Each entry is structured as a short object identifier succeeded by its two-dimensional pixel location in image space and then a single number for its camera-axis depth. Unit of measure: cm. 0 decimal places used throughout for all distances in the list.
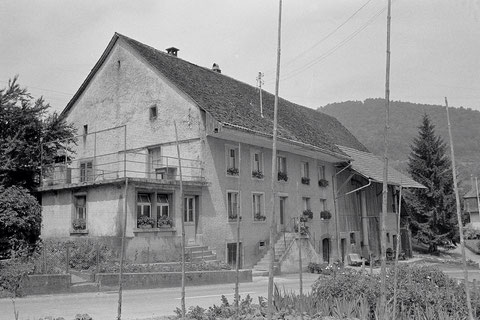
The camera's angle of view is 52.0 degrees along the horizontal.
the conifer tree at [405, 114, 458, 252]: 4409
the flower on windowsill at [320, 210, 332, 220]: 3506
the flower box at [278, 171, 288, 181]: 3116
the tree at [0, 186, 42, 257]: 2192
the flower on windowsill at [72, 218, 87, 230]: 2417
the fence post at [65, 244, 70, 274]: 1730
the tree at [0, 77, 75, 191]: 2498
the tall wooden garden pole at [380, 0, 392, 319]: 688
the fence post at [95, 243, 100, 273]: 1827
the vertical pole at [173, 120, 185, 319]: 846
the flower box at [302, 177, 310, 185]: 3346
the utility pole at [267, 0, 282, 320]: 673
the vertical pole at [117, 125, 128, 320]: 836
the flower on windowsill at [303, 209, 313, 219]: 3297
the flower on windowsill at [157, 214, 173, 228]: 2333
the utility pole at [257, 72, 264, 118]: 3060
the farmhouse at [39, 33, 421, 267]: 2355
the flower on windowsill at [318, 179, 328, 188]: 3547
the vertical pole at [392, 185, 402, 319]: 757
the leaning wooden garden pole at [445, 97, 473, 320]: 736
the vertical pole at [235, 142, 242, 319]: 913
